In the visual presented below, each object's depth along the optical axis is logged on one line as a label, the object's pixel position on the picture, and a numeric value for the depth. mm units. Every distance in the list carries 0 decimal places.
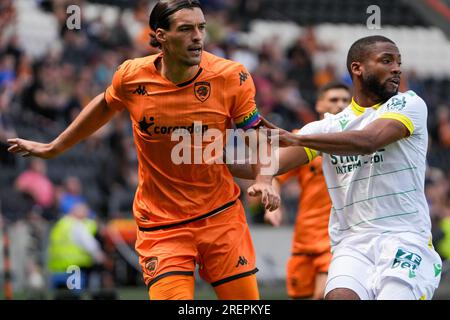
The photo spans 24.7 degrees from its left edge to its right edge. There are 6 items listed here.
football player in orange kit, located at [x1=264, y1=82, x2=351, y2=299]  9461
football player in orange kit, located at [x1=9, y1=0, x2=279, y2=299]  6512
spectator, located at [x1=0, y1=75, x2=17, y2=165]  15203
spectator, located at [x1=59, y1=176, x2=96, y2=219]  15289
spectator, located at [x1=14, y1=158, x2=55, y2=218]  15086
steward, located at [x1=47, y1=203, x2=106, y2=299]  14906
